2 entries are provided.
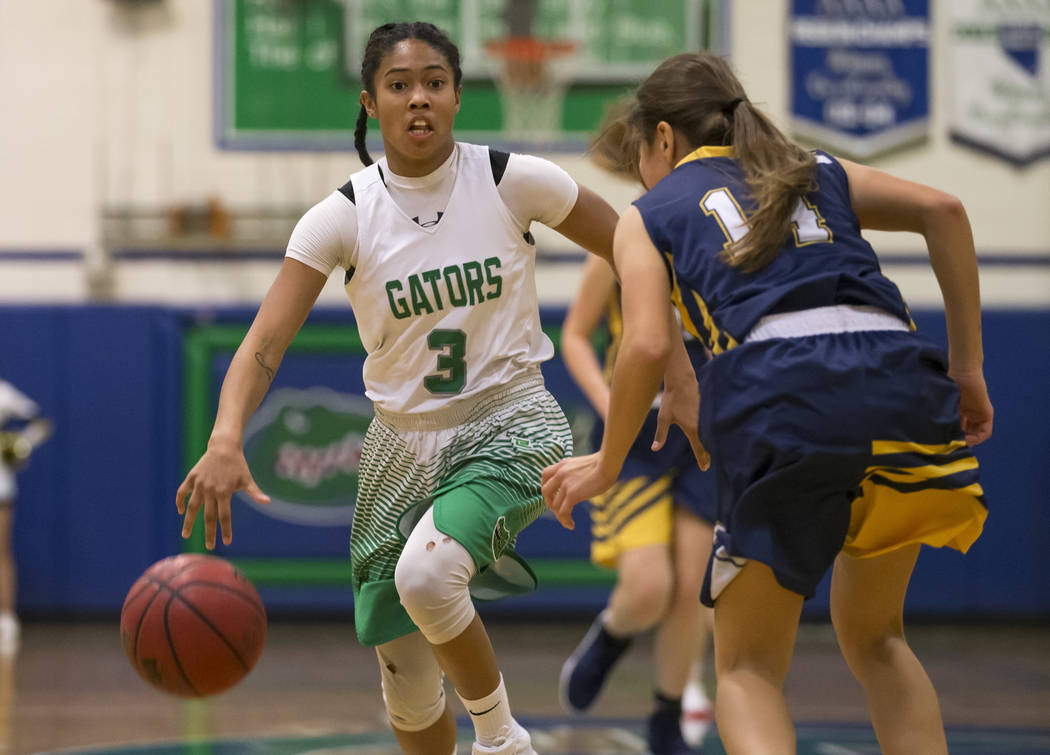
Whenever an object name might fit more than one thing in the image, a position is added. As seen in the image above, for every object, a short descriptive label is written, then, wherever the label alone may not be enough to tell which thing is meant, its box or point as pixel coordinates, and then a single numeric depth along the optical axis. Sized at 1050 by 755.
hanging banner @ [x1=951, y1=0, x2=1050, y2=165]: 18.37
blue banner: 18.30
